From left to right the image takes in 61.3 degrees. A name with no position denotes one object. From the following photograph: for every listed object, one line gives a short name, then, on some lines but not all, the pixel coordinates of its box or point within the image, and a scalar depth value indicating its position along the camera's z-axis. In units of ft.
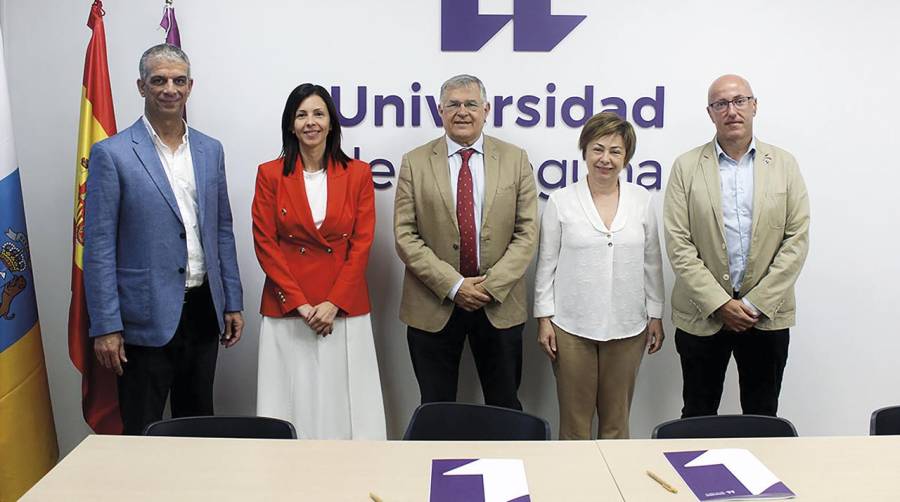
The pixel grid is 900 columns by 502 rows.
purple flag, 11.75
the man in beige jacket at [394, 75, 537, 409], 10.67
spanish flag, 10.59
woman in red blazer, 10.41
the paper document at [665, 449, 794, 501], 5.83
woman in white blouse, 10.41
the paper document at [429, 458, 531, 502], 5.78
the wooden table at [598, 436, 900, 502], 5.86
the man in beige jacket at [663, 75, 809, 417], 10.11
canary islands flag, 10.12
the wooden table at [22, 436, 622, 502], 5.80
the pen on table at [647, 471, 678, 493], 5.89
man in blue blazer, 9.36
